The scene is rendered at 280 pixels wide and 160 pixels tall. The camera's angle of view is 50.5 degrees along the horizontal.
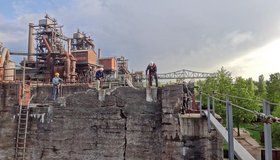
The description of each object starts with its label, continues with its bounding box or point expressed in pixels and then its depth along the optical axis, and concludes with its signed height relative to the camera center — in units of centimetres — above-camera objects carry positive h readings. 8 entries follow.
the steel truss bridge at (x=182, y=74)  12306 +788
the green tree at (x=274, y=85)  3859 +89
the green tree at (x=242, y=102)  2838 -103
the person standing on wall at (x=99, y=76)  1462 +80
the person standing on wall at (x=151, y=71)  1364 +98
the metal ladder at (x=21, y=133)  1226 -171
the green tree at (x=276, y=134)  2095 -308
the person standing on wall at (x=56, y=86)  1358 +29
